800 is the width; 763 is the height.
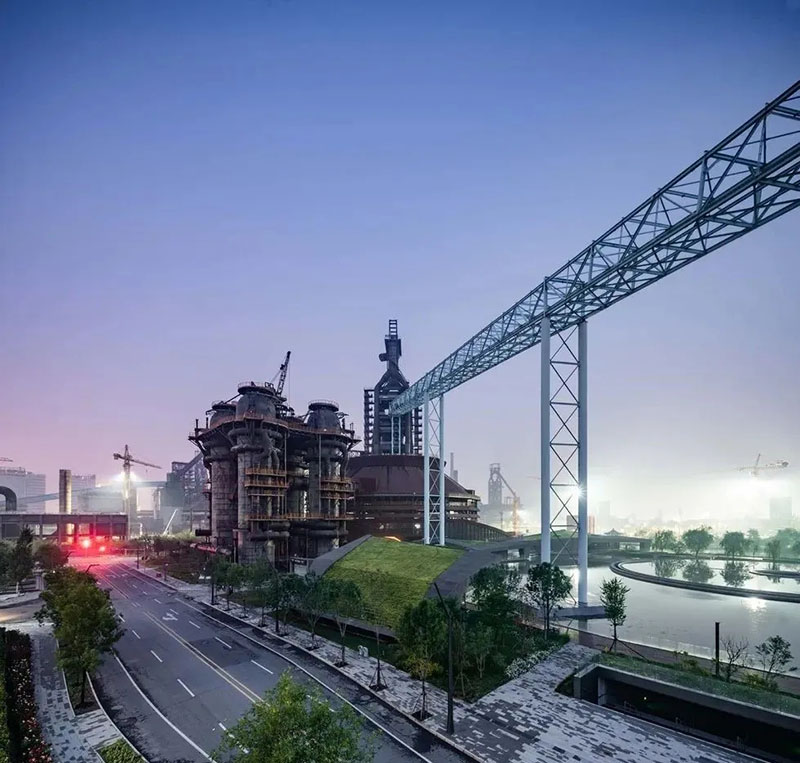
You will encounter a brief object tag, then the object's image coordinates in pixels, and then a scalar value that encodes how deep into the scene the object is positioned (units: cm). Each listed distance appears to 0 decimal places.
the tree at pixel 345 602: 4144
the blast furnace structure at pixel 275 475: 7675
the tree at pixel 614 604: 3709
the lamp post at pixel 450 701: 2556
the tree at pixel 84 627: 3041
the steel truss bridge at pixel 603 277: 2680
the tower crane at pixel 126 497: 19175
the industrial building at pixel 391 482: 10244
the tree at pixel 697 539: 10669
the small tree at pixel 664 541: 11819
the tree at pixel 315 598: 4138
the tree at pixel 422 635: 3017
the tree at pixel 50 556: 7500
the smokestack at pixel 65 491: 14360
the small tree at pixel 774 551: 9744
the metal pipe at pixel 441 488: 6806
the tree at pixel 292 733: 1594
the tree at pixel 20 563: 6431
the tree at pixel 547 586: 4000
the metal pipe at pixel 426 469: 6988
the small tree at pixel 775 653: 2991
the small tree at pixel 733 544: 10425
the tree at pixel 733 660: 3094
